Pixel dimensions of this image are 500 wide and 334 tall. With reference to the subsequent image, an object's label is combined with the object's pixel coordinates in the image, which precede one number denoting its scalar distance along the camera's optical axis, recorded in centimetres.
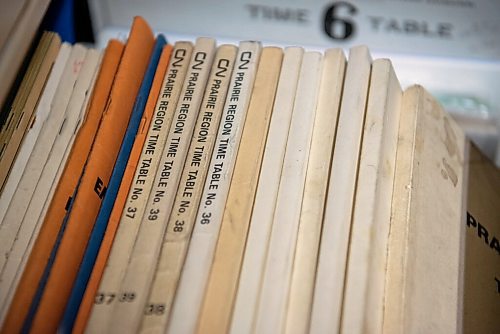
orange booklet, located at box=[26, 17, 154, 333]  51
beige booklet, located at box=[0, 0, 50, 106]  61
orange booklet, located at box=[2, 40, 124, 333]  50
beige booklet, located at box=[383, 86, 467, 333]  54
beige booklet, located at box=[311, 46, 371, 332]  52
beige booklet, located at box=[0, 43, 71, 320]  58
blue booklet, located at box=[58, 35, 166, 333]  52
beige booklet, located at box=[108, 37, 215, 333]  51
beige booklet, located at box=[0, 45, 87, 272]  55
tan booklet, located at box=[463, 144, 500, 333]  62
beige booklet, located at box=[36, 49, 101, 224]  57
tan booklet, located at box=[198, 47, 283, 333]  52
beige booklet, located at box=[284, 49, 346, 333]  52
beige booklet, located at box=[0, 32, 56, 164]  60
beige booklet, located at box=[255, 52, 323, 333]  52
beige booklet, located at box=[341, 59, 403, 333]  52
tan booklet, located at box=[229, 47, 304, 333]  52
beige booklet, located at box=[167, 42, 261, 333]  52
